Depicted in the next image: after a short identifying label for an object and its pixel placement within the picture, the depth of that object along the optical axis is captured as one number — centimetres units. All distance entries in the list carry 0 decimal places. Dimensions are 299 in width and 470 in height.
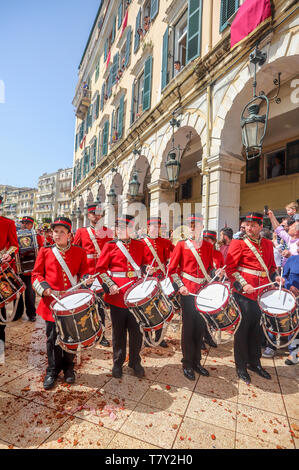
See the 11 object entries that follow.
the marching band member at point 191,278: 345
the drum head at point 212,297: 306
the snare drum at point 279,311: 309
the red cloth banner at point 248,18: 544
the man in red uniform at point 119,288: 331
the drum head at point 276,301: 310
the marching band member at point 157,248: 482
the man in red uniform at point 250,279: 342
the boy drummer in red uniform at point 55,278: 302
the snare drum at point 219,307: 304
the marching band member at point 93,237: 475
